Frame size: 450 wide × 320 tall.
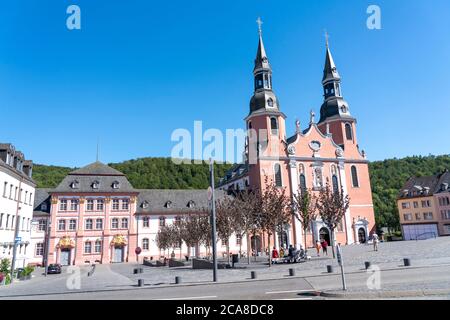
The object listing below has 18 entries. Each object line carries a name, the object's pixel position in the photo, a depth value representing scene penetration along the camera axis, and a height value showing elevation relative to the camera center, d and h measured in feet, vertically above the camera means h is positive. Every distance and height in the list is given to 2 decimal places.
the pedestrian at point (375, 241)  111.07 -2.69
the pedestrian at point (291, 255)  96.02 -5.46
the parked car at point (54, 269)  118.01 -9.14
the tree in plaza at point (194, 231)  120.06 +2.87
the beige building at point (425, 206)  212.23 +17.23
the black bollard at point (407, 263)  66.05 -5.98
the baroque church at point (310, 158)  171.22 +41.33
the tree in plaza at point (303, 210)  113.39 +8.76
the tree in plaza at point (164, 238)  146.51 +0.75
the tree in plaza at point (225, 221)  105.09 +5.21
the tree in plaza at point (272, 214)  96.58 +6.53
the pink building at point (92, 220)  158.92 +10.68
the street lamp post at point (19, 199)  111.60 +15.85
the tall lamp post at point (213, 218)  65.09 +3.88
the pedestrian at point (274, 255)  104.99 -5.86
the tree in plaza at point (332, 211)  104.17 +7.38
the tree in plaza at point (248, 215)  101.57 +6.86
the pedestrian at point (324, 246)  109.38 -3.61
